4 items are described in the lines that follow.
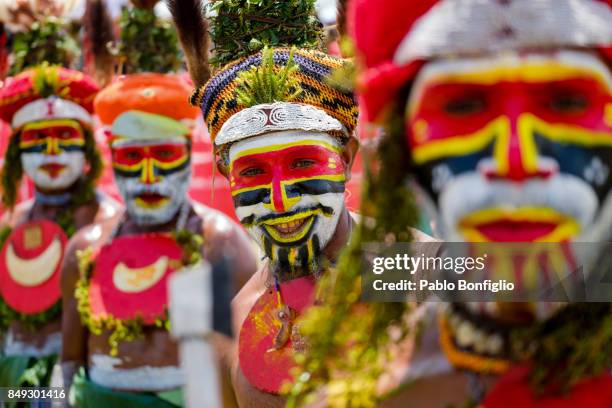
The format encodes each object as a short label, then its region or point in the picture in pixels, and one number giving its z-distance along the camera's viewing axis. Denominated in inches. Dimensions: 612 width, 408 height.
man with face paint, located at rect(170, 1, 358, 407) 109.4
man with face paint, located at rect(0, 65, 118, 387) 208.5
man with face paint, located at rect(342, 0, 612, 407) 61.6
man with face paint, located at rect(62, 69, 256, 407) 171.0
